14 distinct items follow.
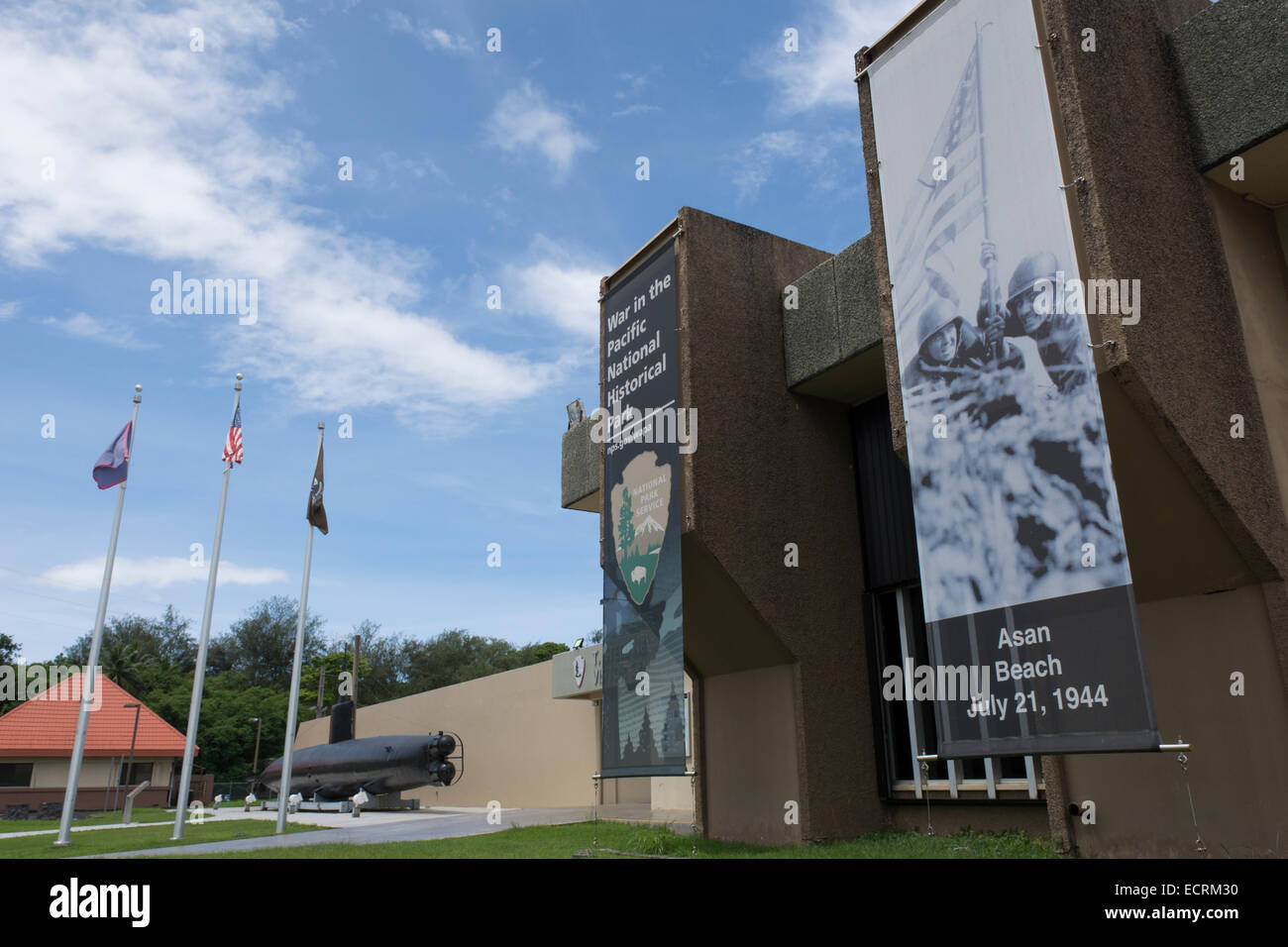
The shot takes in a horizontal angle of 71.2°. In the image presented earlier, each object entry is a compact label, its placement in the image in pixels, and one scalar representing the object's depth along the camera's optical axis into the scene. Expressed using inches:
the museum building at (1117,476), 330.0
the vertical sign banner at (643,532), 508.1
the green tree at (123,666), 1993.1
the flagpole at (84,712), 658.2
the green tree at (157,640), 2711.6
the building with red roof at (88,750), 1477.6
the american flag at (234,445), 746.2
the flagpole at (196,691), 674.2
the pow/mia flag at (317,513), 798.5
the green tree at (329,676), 2544.3
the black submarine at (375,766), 1033.5
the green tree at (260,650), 2819.9
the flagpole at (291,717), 741.4
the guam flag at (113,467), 737.6
